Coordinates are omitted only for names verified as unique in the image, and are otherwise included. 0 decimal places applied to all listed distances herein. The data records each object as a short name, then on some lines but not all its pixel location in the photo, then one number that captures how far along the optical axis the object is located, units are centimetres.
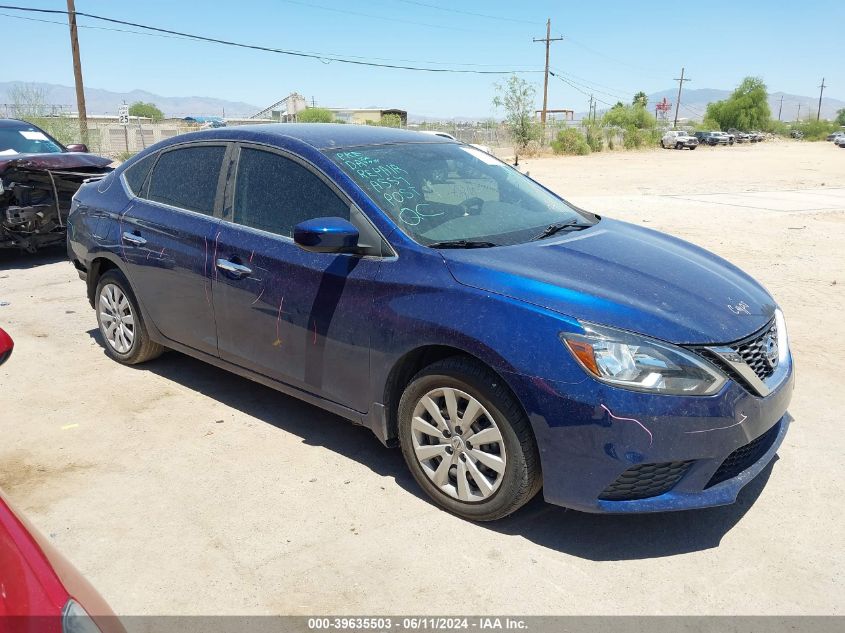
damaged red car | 841
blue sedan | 289
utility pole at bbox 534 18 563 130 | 5605
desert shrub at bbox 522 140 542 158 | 4669
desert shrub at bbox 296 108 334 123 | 5633
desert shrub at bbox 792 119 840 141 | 9831
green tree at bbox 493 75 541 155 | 4716
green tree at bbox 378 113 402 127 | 4394
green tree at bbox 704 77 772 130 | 9900
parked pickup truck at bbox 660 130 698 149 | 6291
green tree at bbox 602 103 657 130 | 7356
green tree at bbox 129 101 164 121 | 12819
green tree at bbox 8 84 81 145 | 2711
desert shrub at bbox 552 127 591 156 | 4825
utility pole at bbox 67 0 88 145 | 2565
